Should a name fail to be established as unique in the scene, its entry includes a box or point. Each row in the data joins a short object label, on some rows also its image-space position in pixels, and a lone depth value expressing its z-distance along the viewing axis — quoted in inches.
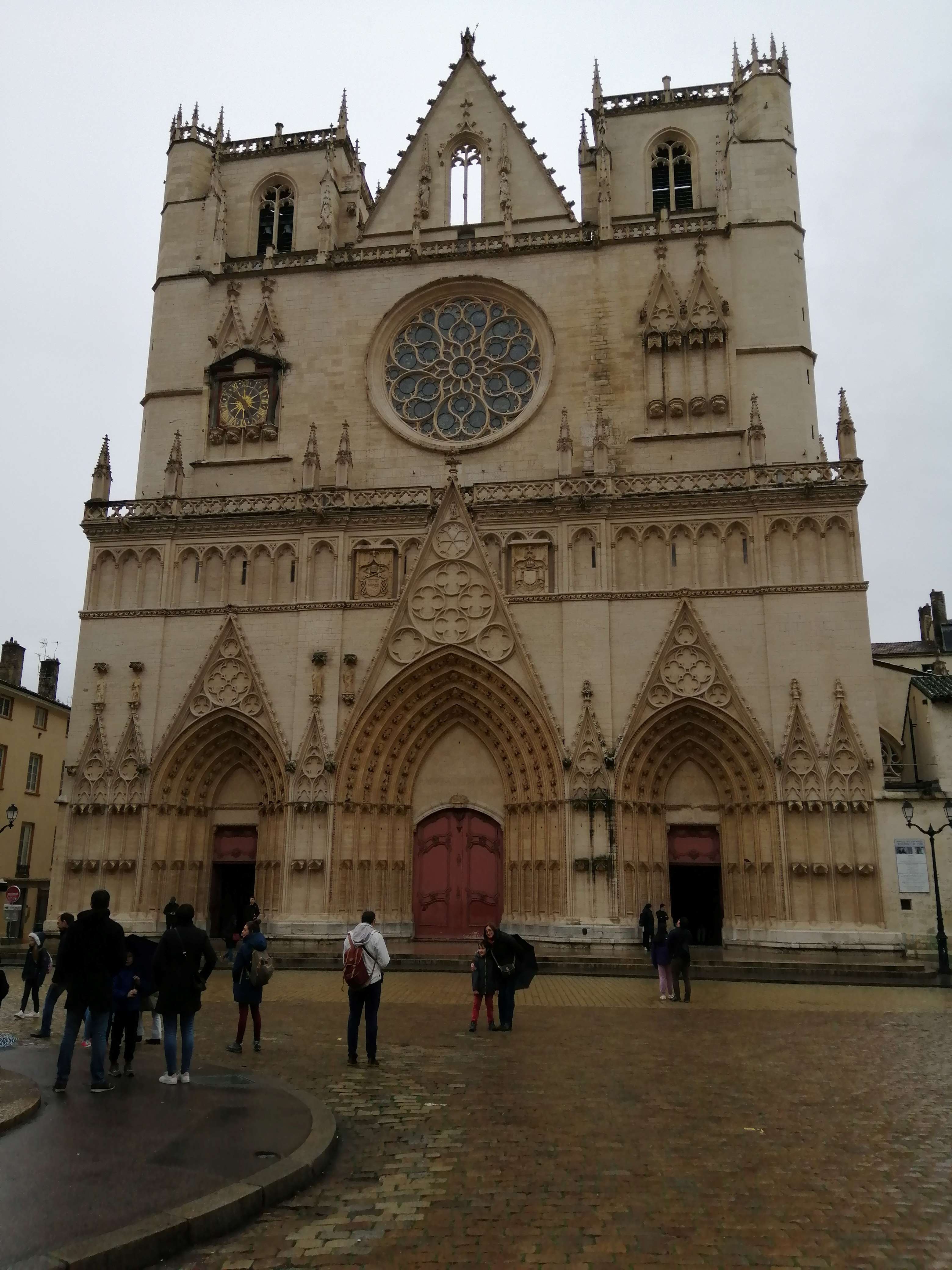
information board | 1013.8
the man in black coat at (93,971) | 365.7
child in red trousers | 560.4
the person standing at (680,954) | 712.4
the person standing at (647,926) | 998.4
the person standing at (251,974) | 486.6
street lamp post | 844.0
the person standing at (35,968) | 622.2
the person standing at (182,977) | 384.8
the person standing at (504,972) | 557.9
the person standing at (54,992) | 398.9
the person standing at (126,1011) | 410.3
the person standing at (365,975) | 455.2
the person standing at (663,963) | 713.6
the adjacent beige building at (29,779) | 1610.5
